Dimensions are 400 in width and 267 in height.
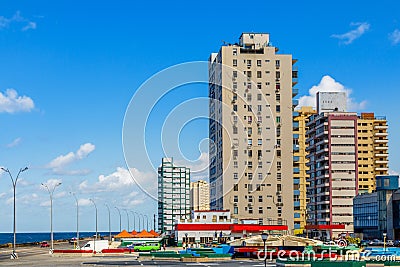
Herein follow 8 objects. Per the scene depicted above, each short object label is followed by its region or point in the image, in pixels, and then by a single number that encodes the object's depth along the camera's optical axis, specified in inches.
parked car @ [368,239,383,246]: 4256.9
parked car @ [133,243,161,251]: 3906.5
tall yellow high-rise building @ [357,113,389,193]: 6801.2
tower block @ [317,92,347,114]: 6692.9
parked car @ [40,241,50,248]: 5609.7
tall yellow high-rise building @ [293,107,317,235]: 5374.0
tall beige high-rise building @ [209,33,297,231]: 5255.9
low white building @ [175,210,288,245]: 4549.7
